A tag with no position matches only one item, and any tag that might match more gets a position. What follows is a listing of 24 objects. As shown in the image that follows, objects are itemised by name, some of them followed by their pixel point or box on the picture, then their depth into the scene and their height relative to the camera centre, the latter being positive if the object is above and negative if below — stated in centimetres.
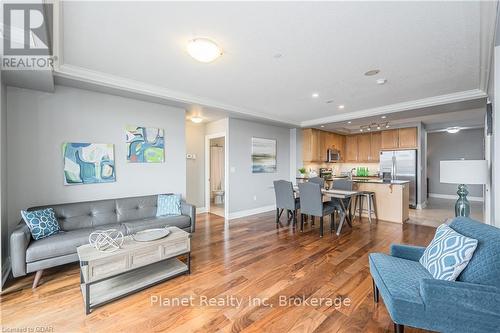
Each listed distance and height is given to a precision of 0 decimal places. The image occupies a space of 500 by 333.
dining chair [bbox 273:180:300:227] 438 -70
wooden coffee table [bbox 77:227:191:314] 200 -103
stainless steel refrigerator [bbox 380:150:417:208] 623 -3
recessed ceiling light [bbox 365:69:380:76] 290 +126
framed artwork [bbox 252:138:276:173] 578 +26
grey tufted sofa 222 -83
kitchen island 477 -79
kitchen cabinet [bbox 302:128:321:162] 664 +61
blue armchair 133 -89
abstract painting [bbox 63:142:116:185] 314 +3
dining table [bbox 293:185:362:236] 396 -73
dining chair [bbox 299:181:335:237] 387 -71
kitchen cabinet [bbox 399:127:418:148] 624 +79
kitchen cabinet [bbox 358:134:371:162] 757 +61
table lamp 233 -11
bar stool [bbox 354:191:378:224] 496 -95
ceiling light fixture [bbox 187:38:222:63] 214 +117
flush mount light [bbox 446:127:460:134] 657 +109
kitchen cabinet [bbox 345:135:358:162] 793 +60
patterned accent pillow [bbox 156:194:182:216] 362 -70
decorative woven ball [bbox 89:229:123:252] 218 -82
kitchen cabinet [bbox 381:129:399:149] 663 +79
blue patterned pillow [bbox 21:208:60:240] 244 -67
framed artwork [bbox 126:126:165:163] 371 +37
